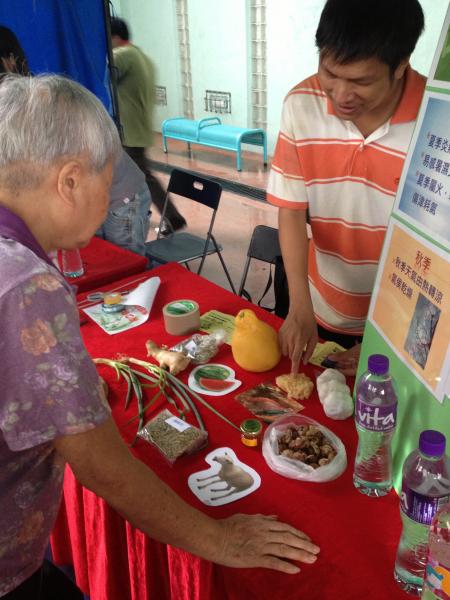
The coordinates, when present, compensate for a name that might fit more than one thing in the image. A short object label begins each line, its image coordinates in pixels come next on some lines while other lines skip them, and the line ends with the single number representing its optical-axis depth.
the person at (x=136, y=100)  4.56
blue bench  6.83
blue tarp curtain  3.74
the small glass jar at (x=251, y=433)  1.13
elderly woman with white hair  0.70
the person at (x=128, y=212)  2.73
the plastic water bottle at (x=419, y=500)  0.73
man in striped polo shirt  1.14
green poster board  0.82
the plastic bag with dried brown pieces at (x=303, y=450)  1.04
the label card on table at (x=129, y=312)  1.64
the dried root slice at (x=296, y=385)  1.28
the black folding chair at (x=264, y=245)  2.63
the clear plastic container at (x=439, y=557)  0.68
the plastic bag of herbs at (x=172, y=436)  1.10
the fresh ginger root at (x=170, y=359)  1.38
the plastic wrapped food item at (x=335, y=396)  1.20
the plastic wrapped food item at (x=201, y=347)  1.44
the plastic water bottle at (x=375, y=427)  0.94
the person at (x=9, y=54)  2.38
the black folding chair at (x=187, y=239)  3.09
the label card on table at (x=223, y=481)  1.02
